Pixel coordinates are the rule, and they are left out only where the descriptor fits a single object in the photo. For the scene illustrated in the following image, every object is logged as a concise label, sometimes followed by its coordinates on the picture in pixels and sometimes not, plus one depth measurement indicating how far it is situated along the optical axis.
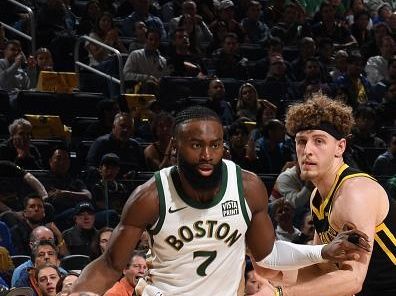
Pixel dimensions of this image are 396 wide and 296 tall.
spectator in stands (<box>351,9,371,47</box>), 17.53
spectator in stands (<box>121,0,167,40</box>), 15.49
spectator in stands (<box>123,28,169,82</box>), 13.90
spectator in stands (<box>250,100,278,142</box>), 12.88
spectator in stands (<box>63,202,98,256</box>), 10.31
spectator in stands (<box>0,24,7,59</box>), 13.50
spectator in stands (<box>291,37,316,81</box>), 15.63
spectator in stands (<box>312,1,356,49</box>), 17.09
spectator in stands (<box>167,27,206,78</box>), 14.40
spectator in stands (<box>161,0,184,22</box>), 16.27
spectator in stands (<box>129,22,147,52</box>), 14.59
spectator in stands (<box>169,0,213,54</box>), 15.15
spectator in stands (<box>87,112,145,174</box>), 11.55
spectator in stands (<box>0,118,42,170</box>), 11.23
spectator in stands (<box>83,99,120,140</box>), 12.34
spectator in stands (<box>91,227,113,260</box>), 9.79
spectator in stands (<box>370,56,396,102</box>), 15.38
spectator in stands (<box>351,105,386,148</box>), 13.41
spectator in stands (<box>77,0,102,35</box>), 14.67
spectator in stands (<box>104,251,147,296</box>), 9.11
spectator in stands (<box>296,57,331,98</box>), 14.71
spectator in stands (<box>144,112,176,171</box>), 11.70
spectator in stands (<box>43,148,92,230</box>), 10.51
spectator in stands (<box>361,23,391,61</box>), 16.75
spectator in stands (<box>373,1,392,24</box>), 18.08
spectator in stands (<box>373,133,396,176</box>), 12.49
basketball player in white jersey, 5.02
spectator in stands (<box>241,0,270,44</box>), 16.55
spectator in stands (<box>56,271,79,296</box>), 8.65
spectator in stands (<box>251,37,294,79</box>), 15.34
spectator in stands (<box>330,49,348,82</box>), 15.59
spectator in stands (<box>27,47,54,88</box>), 13.24
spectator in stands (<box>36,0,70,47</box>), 14.16
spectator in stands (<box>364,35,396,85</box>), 16.02
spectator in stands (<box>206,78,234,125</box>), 13.29
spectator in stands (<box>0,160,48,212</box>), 10.27
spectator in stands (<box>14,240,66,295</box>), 9.24
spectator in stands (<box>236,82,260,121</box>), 13.44
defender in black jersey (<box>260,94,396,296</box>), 5.59
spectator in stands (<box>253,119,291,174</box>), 12.59
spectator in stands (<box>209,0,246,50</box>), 15.74
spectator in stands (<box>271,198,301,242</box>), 11.00
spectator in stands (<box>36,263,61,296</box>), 9.05
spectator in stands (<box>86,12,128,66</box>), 14.20
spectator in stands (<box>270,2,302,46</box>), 16.83
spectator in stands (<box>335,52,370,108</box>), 14.90
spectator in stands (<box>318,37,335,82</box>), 16.17
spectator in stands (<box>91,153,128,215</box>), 10.49
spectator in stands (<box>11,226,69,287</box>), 9.33
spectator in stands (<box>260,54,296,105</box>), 14.58
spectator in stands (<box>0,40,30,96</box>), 12.98
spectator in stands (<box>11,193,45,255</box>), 10.13
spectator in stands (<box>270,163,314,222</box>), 11.41
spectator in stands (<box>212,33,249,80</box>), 14.90
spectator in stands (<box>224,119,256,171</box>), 12.32
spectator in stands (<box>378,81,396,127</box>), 14.62
